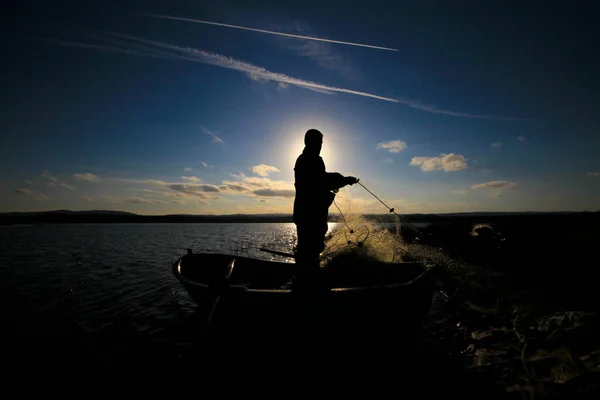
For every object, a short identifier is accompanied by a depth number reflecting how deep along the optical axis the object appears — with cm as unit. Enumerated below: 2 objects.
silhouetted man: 549
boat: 538
